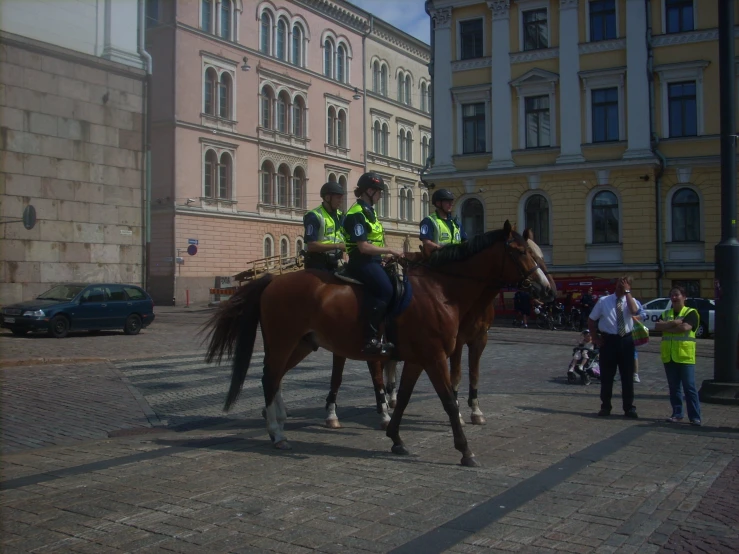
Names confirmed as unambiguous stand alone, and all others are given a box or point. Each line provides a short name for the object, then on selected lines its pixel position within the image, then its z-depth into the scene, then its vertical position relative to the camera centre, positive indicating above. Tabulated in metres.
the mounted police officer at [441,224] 9.02 +0.77
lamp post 11.03 +0.43
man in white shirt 10.03 -0.69
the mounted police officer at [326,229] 8.20 +0.64
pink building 44.81 +10.97
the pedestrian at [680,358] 9.22 -0.94
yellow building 33.84 +7.57
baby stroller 13.62 -1.52
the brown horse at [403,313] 7.30 -0.26
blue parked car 21.41 -0.69
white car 27.56 -0.97
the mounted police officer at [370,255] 7.19 +0.31
